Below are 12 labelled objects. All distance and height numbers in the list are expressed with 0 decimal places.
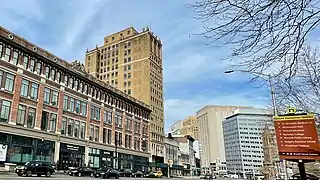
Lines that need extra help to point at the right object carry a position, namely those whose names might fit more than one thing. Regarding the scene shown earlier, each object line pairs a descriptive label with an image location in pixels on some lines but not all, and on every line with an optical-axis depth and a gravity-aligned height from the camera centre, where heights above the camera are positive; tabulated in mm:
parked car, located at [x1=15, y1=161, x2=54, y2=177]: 23692 -1939
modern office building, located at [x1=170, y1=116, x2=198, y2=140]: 131844 +10661
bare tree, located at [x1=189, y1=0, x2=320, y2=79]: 3975 +2086
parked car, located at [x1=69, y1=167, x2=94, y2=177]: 31901 -2998
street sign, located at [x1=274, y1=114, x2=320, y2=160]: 5669 +186
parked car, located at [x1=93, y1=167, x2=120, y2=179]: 31717 -3254
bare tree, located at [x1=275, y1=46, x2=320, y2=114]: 9617 +2508
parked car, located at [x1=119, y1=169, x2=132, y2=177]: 42690 -4389
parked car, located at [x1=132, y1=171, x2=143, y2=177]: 46097 -4920
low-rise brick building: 30565 +5692
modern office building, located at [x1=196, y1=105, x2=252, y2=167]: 120518 +7712
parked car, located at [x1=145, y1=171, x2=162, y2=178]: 50289 -5502
